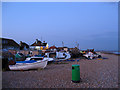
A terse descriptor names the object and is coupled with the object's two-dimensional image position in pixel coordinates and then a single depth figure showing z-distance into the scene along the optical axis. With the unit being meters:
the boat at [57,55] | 16.49
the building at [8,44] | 28.10
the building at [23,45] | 36.63
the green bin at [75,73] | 4.82
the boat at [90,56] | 20.93
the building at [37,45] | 32.88
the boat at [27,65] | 8.49
